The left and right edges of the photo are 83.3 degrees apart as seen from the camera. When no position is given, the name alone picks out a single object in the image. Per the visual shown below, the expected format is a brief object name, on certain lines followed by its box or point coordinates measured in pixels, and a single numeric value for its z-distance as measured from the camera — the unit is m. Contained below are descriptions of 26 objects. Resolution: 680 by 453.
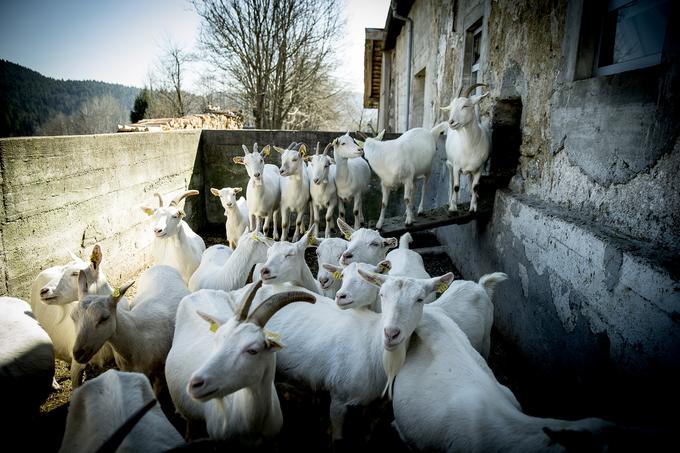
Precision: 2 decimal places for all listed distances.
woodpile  10.55
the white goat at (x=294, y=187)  6.11
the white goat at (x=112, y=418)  1.82
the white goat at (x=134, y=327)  2.64
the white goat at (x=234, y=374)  1.87
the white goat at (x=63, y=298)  3.12
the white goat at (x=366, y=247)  3.70
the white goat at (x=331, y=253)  4.15
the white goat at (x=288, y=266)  3.27
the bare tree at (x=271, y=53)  17.42
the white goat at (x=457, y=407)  1.73
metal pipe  11.44
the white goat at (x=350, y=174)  6.00
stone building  2.21
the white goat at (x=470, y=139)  4.60
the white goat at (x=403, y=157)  5.80
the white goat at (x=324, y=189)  5.96
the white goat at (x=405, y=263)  3.75
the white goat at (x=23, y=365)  2.49
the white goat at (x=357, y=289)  2.81
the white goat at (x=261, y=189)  6.06
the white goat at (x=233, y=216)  5.83
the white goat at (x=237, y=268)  3.96
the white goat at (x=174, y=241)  4.39
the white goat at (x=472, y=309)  3.06
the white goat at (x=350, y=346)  2.38
